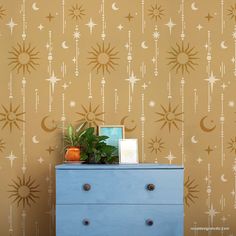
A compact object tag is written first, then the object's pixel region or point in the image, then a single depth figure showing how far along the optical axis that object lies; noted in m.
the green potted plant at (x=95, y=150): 3.04
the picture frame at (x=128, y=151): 3.09
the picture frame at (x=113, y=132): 3.29
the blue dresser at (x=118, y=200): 2.82
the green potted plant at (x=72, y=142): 3.10
